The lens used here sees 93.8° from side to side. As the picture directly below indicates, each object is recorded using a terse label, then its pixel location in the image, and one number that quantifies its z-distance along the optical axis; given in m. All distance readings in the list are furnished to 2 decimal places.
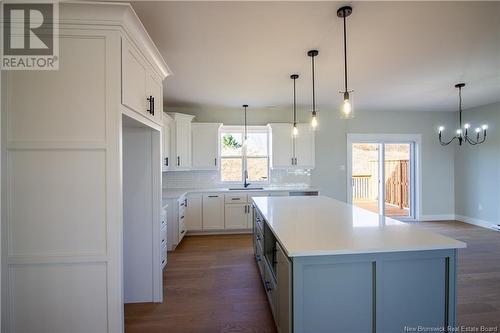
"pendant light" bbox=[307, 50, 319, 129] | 2.51
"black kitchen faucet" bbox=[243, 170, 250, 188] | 5.24
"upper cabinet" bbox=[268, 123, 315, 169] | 5.02
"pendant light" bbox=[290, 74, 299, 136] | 3.21
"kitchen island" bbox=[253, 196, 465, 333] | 1.42
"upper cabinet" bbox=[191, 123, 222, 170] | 4.87
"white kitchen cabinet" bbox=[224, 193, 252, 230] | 4.68
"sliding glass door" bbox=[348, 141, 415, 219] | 5.68
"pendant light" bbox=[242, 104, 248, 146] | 5.27
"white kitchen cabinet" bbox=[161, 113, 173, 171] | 4.12
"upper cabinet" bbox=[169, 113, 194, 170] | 4.54
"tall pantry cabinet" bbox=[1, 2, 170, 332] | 1.53
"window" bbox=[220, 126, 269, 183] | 5.30
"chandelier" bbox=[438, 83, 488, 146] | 5.06
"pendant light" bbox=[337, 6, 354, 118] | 1.84
